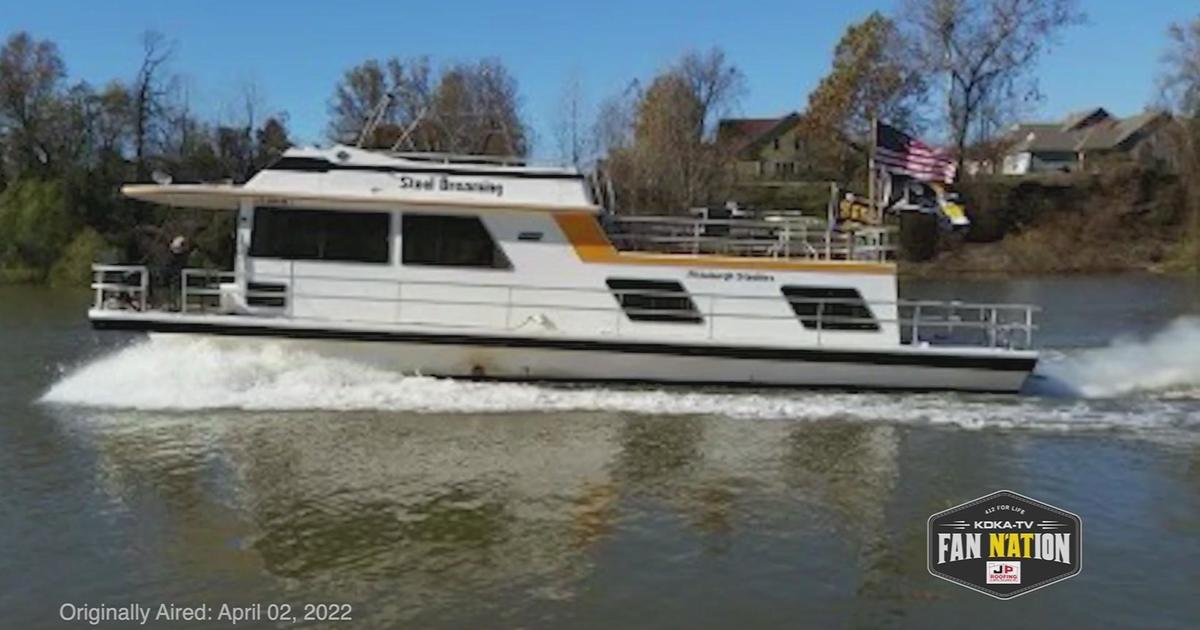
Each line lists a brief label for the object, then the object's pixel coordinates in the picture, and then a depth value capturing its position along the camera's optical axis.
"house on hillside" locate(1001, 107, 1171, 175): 84.44
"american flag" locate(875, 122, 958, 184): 16.30
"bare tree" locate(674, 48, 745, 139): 66.94
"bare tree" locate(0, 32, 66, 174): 59.94
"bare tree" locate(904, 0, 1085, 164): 66.31
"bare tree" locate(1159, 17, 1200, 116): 69.44
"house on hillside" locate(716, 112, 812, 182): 70.50
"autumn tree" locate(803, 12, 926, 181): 67.94
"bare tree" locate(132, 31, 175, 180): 62.69
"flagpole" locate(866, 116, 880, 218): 16.05
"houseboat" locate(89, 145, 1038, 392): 15.41
